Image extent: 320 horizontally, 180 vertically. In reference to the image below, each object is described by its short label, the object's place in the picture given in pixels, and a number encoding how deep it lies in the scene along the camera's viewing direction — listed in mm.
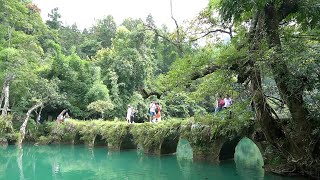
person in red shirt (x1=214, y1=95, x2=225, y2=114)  10395
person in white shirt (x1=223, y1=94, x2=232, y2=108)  9972
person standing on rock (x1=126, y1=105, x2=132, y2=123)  14943
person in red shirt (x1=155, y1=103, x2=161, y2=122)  13289
